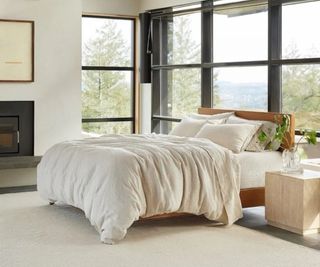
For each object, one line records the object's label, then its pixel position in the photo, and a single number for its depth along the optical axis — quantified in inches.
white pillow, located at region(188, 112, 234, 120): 258.1
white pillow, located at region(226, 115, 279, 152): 230.2
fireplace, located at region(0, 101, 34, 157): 293.1
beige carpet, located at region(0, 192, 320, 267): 159.2
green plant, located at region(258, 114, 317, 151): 219.8
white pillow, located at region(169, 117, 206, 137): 256.2
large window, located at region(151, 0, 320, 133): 243.6
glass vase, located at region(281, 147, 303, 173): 201.6
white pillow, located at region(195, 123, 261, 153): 228.1
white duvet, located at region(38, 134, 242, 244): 181.6
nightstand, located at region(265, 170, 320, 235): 190.1
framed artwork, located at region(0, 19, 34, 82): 289.3
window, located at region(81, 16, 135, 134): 335.6
